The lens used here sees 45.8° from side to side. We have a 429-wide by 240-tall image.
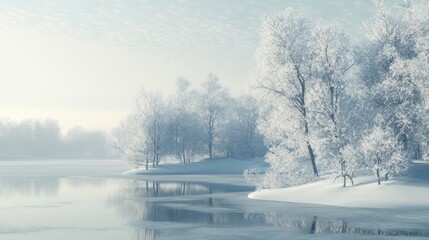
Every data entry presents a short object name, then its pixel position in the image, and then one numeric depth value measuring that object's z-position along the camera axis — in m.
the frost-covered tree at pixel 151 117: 88.69
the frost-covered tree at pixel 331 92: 35.75
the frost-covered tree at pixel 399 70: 36.44
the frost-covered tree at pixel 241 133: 100.25
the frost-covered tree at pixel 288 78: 38.22
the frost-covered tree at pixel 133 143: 86.75
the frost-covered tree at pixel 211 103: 95.49
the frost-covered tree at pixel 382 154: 32.59
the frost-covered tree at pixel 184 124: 94.88
